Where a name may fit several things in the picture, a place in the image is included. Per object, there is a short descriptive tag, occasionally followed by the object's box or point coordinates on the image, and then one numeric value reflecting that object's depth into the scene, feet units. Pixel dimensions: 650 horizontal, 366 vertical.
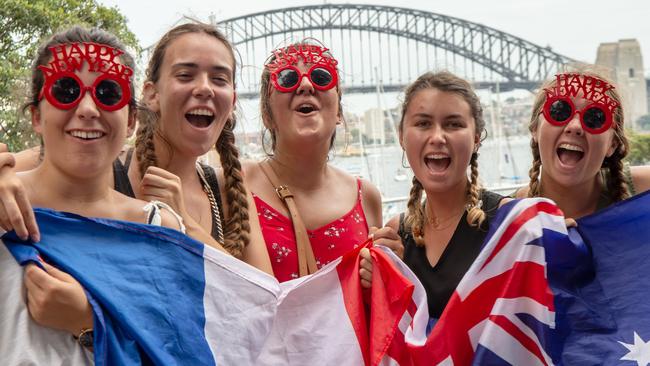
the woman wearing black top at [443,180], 9.93
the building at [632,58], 114.79
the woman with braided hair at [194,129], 9.92
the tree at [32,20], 29.10
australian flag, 8.52
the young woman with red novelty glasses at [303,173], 11.15
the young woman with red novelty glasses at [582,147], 10.04
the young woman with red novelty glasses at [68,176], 6.93
